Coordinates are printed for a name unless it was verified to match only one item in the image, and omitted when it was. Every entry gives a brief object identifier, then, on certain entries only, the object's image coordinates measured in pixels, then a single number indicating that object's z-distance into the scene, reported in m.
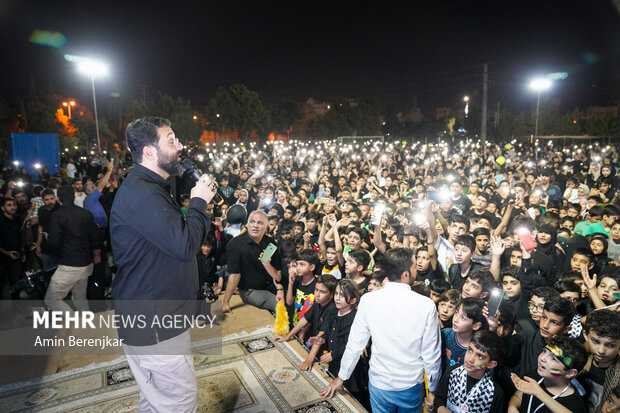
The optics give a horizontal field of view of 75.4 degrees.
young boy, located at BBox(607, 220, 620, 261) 5.44
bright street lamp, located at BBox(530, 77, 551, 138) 26.09
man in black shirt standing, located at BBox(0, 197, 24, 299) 6.07
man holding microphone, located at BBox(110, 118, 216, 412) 2.14
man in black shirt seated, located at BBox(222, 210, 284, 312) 5.38
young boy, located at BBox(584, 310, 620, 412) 2.87
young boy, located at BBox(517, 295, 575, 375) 3.33
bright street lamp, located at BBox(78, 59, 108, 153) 17.31
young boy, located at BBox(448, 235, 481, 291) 4.63
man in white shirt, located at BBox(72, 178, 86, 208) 8.75
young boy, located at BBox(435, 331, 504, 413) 2.85
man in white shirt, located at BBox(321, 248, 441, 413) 2.82
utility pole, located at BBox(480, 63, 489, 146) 24.31
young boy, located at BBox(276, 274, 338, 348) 4.18
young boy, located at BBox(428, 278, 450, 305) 4.20
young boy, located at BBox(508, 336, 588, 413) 2.65
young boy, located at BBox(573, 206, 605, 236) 6.29
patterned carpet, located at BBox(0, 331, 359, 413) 3.57
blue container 19.23
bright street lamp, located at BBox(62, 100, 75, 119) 61.38
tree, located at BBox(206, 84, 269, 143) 51.59
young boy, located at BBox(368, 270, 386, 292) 4.06
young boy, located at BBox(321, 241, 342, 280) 5.25
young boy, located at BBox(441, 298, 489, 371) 3.29
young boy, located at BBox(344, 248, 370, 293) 4.51
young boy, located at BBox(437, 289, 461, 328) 3.82
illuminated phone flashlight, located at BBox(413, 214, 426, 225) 5.23
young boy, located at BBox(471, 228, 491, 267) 5.34
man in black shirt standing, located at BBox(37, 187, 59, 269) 5.86
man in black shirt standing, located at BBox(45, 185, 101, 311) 4.96
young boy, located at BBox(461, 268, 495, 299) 3.94
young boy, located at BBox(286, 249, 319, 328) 4.74
